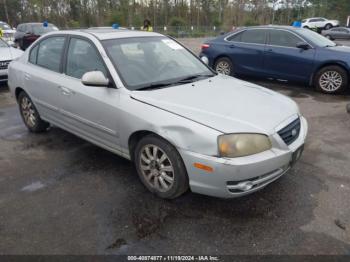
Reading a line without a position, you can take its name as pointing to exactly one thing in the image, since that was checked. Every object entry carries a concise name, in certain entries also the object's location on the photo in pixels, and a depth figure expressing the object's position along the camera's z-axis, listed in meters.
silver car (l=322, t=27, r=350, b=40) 27.32
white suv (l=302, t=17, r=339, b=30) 36.62
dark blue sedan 7.09
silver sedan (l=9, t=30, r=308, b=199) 2.67
